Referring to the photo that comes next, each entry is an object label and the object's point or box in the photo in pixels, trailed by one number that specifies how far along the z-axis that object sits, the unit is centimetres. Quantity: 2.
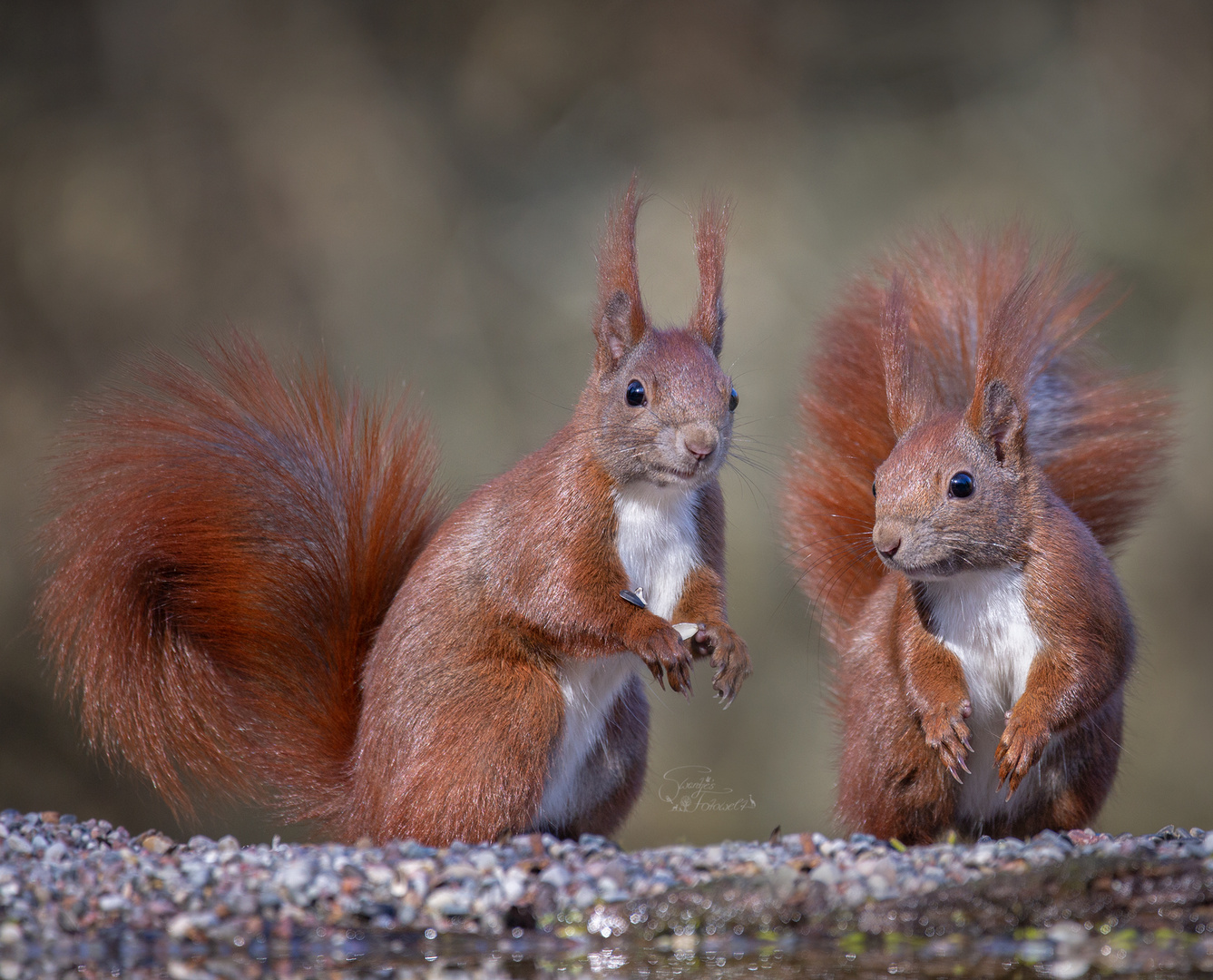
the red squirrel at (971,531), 770
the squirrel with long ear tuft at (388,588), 770
